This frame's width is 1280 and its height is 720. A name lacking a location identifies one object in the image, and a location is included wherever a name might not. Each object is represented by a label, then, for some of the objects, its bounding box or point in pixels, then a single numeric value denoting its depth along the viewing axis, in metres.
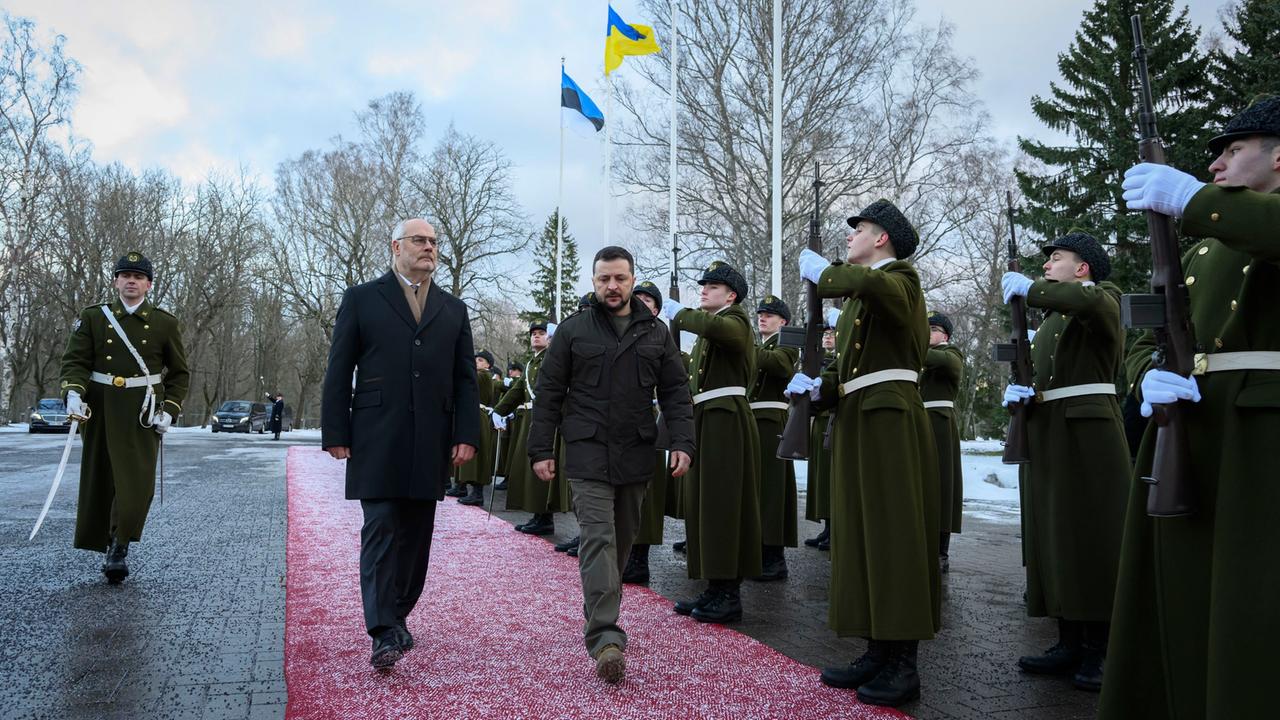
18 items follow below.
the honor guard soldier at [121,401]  6.43
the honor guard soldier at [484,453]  12.74
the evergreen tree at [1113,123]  18.16
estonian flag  16.95
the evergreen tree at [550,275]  48.34
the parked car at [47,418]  35.41
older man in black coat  4.62
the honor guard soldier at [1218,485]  2.55
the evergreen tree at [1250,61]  17.20
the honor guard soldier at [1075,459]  4.56
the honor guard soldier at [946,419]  7.81
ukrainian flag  14.65
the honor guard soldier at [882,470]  4.05
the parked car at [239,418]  42.00
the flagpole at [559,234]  16.30
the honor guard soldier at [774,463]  7.18
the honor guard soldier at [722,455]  5.66
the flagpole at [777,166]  10.75
